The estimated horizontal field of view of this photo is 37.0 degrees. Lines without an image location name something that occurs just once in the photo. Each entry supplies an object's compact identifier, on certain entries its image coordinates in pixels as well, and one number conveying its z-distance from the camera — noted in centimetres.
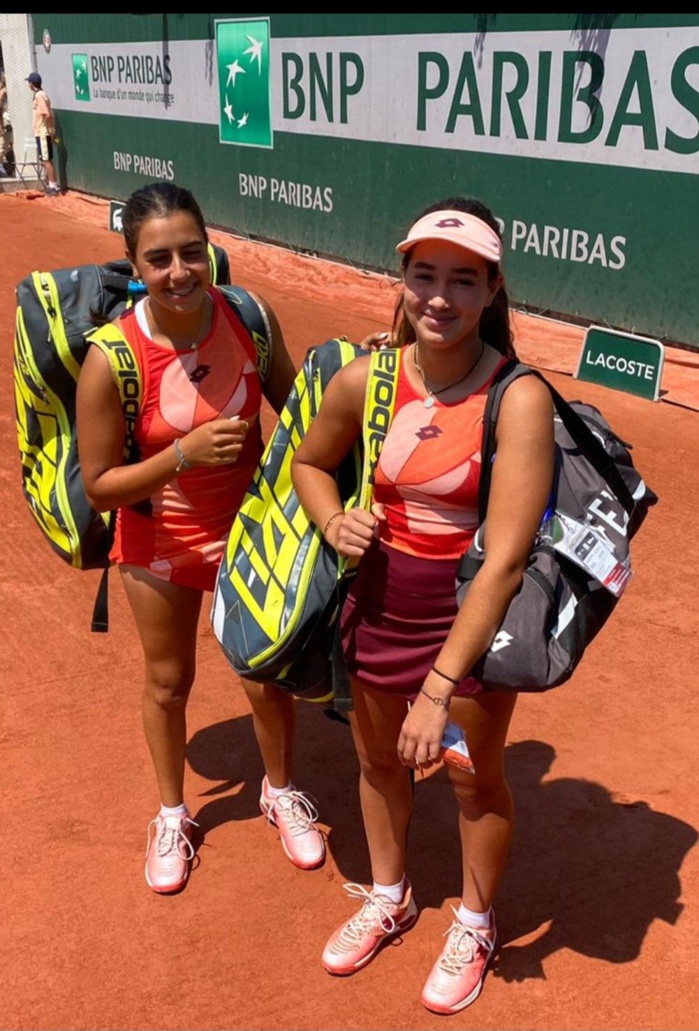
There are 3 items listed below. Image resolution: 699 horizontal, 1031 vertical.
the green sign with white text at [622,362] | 830
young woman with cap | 236
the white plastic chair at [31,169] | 2020
